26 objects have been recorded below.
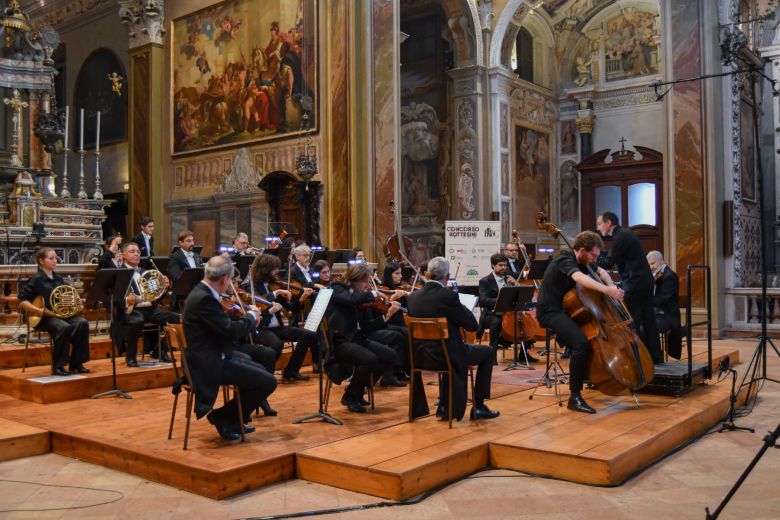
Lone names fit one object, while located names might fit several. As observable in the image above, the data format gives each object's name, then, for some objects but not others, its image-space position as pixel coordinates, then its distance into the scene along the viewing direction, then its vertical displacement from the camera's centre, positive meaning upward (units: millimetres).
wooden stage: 4801 -1226
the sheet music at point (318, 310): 5668 -343
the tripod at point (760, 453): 3371 -860
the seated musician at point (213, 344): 5230 -533
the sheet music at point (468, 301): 6269 -319
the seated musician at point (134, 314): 8031 -496
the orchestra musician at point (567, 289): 6203 -284
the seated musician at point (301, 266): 8477 -24
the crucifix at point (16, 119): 12250 +2353
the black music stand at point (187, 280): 7863 -147
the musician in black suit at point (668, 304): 8609 -505
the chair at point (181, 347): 5367 -561
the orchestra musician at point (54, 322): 7523 -530
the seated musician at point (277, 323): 7414 -580
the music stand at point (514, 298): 8172 -398
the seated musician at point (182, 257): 8961 +93
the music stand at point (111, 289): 7195 -202
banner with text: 11258 +212
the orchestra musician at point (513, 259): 10008 +19
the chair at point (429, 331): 5734 -512
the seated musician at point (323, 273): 8500 -103
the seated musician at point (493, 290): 9289 -349
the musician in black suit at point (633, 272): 7109 -121
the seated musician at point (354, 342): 6363 -654
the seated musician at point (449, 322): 5859 -454
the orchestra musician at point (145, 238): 9922 +365
